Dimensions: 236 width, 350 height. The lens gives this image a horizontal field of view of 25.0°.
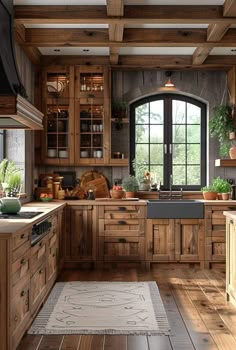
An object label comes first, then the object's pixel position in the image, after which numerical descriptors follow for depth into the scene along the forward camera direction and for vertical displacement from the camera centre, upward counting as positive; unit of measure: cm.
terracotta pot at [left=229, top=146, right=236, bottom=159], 719 +33
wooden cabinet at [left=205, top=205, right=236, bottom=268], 678 -72
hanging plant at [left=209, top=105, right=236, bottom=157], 727 +71
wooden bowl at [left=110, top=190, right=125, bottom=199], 705 -23
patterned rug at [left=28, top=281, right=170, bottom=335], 411 -116
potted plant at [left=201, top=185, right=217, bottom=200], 713 -22
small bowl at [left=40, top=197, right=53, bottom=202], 682 -29
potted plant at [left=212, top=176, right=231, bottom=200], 713 -17
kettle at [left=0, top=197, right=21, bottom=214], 466 -26
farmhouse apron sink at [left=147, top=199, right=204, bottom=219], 675 -42
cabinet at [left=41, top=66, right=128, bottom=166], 723 +83
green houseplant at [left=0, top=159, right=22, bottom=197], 575 -4
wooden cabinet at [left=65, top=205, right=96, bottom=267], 678 -73
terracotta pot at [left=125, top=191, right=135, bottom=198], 726 -24
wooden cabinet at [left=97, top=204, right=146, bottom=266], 678 -72
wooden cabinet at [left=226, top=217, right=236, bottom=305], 472 -76
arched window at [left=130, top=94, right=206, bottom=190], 770 +55
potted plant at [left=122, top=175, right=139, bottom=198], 727 -13
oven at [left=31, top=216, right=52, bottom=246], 430 -46
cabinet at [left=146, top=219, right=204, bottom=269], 678 -81
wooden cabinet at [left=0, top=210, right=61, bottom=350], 335 -77
